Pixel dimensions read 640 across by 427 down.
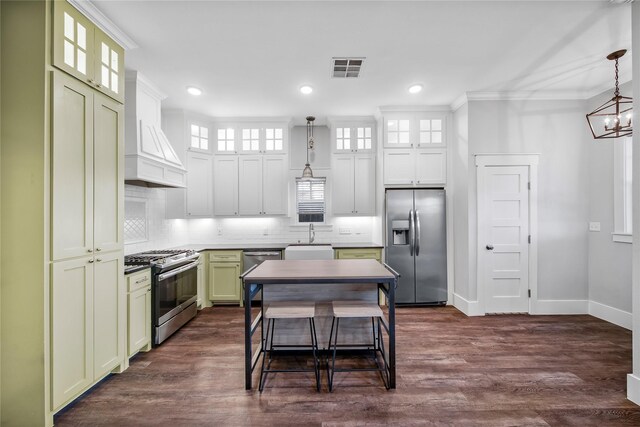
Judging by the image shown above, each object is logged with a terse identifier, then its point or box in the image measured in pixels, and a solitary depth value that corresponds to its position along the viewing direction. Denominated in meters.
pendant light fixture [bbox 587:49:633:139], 2.72
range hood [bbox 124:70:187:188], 3.09
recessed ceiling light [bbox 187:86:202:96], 3.76
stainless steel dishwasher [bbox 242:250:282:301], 4.49
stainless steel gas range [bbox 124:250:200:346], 3.08
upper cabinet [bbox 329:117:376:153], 4.88
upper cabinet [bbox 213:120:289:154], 4.89
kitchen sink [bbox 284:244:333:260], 4.31
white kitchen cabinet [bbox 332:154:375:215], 4.86
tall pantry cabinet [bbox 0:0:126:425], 1.89
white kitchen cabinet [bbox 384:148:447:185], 4.47
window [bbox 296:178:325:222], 5.20
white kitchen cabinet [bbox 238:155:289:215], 4.88
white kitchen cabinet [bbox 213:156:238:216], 4.84
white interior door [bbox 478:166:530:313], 4.02
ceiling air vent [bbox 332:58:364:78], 3.10
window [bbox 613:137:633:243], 3.58
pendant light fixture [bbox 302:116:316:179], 4.59
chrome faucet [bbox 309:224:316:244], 5.03
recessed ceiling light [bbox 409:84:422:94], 3.75
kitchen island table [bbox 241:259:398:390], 2.28
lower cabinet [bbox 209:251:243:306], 4.49
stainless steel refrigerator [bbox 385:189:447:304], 4.36
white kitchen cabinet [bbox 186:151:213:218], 4.65
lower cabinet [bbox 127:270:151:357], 2.74
